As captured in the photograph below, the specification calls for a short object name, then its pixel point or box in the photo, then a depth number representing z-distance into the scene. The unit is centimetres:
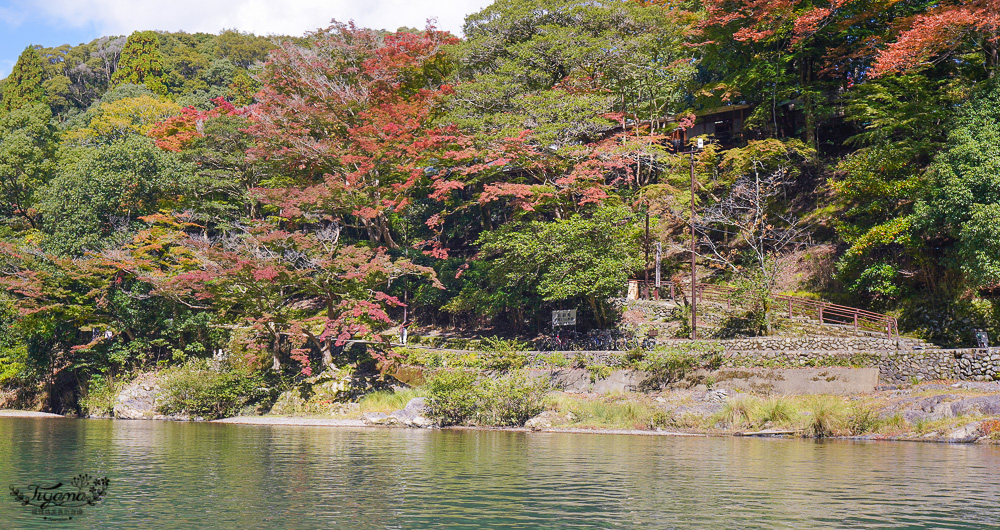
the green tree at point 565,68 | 3450
